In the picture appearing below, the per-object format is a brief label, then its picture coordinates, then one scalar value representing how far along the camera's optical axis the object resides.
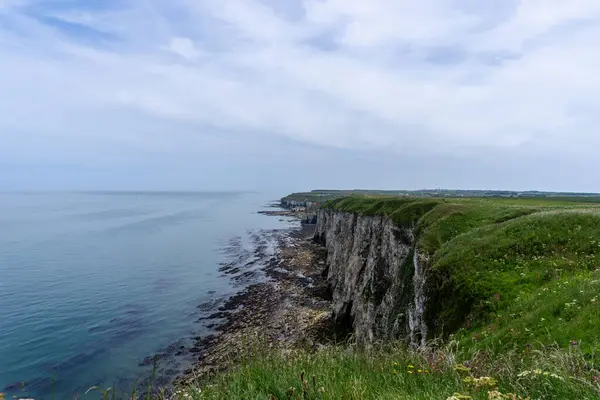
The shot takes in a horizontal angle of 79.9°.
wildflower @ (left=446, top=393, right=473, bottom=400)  5.22
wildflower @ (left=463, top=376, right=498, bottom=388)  5.92
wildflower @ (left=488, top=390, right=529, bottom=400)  5.29
